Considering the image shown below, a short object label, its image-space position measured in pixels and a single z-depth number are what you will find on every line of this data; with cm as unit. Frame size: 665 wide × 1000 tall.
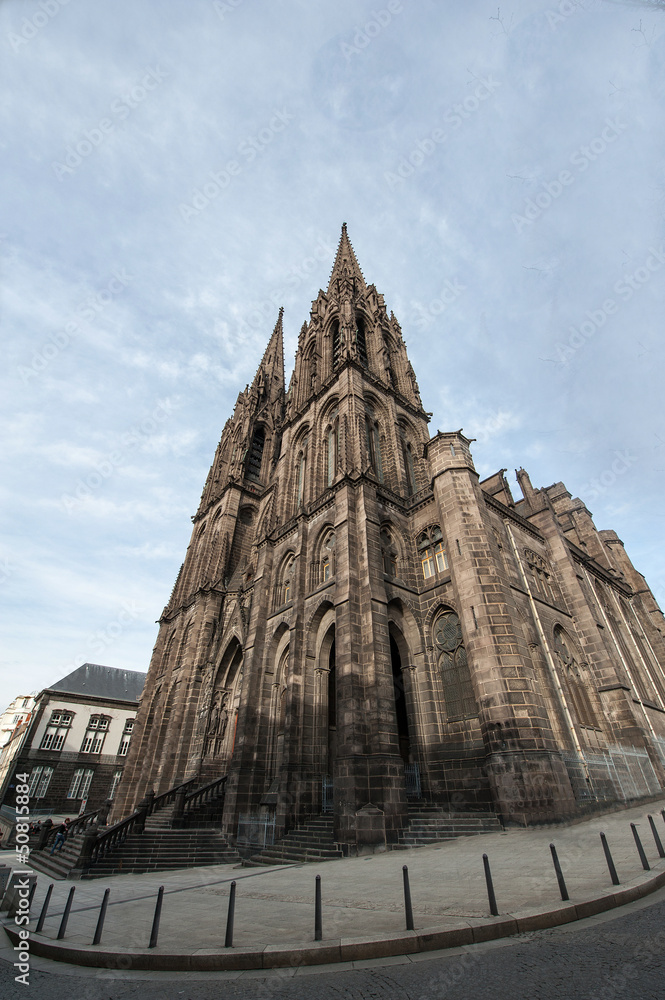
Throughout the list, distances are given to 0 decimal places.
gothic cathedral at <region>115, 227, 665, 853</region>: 1287
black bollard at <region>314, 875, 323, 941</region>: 442
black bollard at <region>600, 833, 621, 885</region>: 521
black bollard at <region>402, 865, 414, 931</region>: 444
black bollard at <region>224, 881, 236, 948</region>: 447
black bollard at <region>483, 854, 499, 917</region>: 457
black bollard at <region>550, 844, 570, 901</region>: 480
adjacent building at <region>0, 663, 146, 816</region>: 3528
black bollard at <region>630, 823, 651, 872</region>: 573
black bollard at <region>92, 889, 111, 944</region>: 501
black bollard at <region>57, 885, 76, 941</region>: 535
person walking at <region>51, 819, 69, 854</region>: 1680
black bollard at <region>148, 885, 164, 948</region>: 473
